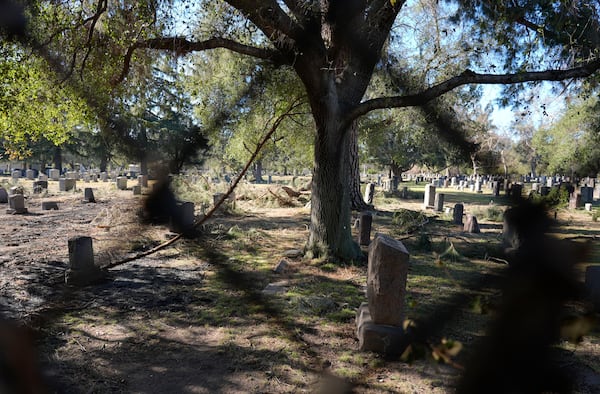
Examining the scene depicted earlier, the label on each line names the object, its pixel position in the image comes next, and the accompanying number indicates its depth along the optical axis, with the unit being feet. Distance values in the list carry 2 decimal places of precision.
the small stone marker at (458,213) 35.86
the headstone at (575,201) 49.60
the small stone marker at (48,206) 40.34
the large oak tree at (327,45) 15.67
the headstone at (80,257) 16.20
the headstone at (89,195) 48.11
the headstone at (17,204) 36.94
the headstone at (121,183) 62.03
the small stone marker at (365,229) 26.05
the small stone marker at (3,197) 44.86
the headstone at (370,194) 49.88
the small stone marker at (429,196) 48.29
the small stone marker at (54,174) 89.66
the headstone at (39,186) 55.52
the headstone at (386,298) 11.12
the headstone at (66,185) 60.85
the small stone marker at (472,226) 31.71
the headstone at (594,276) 12.98
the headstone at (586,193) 57.34
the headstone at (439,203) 46.46
